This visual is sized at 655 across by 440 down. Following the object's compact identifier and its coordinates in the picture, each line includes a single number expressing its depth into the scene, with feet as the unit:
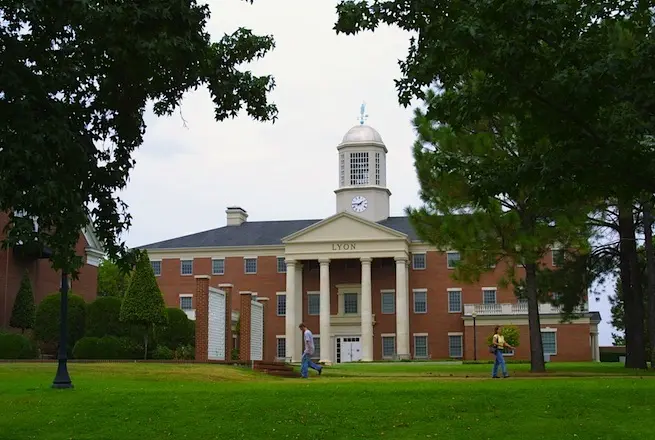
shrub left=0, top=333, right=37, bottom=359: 115.44
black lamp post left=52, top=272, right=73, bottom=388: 63.46
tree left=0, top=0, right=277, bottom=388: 34.01
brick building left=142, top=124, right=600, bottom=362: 222.07
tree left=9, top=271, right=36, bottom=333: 135.13
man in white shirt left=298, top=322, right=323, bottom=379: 89.66
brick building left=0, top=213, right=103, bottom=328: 136.36
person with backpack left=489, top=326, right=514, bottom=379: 83.10
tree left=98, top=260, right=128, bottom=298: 254.06
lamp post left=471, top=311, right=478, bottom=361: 215.92
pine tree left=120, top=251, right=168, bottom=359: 118.01
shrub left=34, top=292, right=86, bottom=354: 130.82
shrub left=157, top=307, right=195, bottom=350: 139.74
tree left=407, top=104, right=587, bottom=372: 101.81
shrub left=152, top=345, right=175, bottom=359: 125.90
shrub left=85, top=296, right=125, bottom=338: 134.41
